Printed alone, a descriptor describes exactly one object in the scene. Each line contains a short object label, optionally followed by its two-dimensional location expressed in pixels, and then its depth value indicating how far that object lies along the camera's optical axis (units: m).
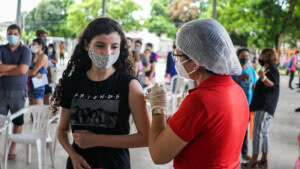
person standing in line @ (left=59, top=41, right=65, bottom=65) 15.85
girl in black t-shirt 1.41
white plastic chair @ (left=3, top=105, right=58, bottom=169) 3.27
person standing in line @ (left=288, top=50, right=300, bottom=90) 11.38
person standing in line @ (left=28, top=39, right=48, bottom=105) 4.44
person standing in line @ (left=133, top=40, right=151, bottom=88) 5.75
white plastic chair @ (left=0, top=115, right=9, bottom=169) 2.82
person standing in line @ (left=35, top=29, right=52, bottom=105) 5.20
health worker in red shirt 1.05
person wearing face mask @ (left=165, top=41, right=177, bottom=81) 6.88
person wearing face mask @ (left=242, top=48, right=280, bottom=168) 3.65
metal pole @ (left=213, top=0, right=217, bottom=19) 6.66
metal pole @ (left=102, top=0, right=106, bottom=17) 6.96
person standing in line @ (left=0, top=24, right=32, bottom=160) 3.59
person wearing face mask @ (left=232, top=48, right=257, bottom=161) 3.89
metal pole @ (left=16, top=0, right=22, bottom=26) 7.42
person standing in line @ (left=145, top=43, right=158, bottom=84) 6.79
